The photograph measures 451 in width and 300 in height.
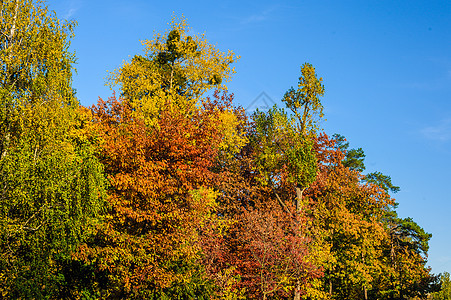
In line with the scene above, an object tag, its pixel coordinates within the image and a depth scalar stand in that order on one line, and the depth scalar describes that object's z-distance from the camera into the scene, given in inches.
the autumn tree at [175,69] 1336.1
